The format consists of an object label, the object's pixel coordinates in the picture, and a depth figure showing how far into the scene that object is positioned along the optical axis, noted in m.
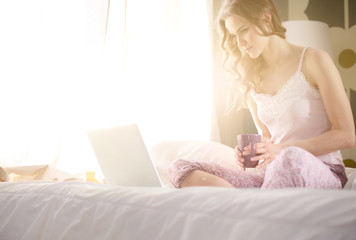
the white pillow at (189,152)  1.87
